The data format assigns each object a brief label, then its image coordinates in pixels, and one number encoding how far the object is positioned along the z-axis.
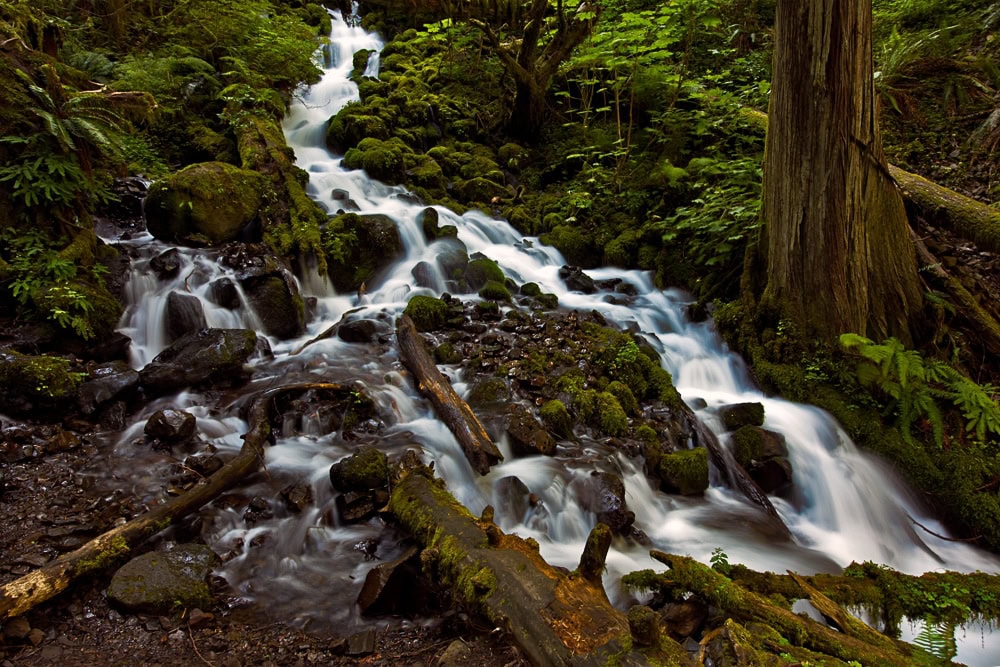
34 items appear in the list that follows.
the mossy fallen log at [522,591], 2.22
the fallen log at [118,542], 2.71
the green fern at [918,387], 4.66
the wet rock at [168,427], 4.54
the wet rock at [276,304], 6.93
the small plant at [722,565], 3.22
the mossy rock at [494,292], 8.02
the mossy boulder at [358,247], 8.25
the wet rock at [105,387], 4.78
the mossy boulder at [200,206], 7.42
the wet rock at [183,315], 6.36
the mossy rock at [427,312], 7.10
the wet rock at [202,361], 5.31
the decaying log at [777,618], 2.36
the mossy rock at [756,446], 5.41
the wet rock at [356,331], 6.75
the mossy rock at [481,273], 8.49
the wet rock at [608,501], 4.33
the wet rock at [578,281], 9.06
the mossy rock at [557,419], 5.33
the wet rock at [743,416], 5.75
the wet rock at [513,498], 4.44
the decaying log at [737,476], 4.94
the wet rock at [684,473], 4.96
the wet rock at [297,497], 4.08
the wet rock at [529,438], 4.99
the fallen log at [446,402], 4.76
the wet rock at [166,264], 6.81
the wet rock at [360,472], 4.18
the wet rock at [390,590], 3.18
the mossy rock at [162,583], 2.93
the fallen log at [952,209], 5.64
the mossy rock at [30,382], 4.49
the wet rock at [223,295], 6.79
